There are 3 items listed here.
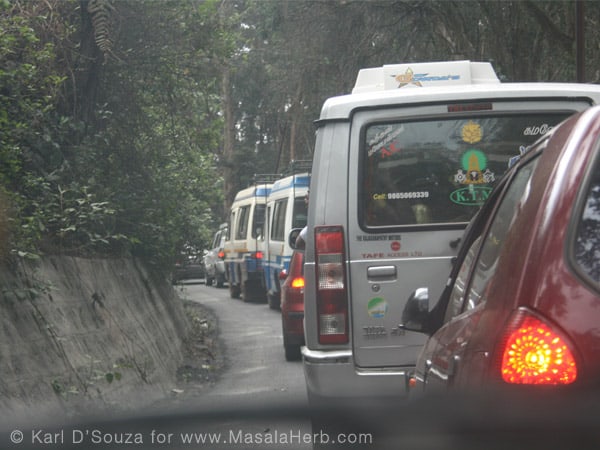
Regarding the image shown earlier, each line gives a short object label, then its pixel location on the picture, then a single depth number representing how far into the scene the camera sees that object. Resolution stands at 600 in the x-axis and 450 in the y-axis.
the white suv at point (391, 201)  11.77
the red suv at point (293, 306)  23.61
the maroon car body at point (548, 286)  4.97
